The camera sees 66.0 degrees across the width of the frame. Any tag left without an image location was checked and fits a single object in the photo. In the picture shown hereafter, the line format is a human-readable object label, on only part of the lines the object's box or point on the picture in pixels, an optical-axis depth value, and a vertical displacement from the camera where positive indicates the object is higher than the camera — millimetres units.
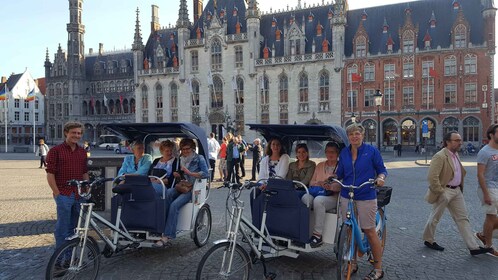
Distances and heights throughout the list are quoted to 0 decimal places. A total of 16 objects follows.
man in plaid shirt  5148 -457
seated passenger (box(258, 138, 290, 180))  5969 -374
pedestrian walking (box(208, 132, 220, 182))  14855 -333
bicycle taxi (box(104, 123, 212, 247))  5602 -986
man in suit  6129 -767
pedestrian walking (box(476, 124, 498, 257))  5992 -657
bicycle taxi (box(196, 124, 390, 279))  4270 -1156
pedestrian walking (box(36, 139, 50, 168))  20734 -491
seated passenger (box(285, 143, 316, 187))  5887 -440
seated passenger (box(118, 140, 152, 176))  6516 -396
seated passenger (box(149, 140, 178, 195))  6543 -457
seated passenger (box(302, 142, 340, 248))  5117 -826
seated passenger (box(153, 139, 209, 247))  5750 -637
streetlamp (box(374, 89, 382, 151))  22766 +2346
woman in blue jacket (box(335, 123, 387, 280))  4898 -483
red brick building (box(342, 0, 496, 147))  37562 +7010
